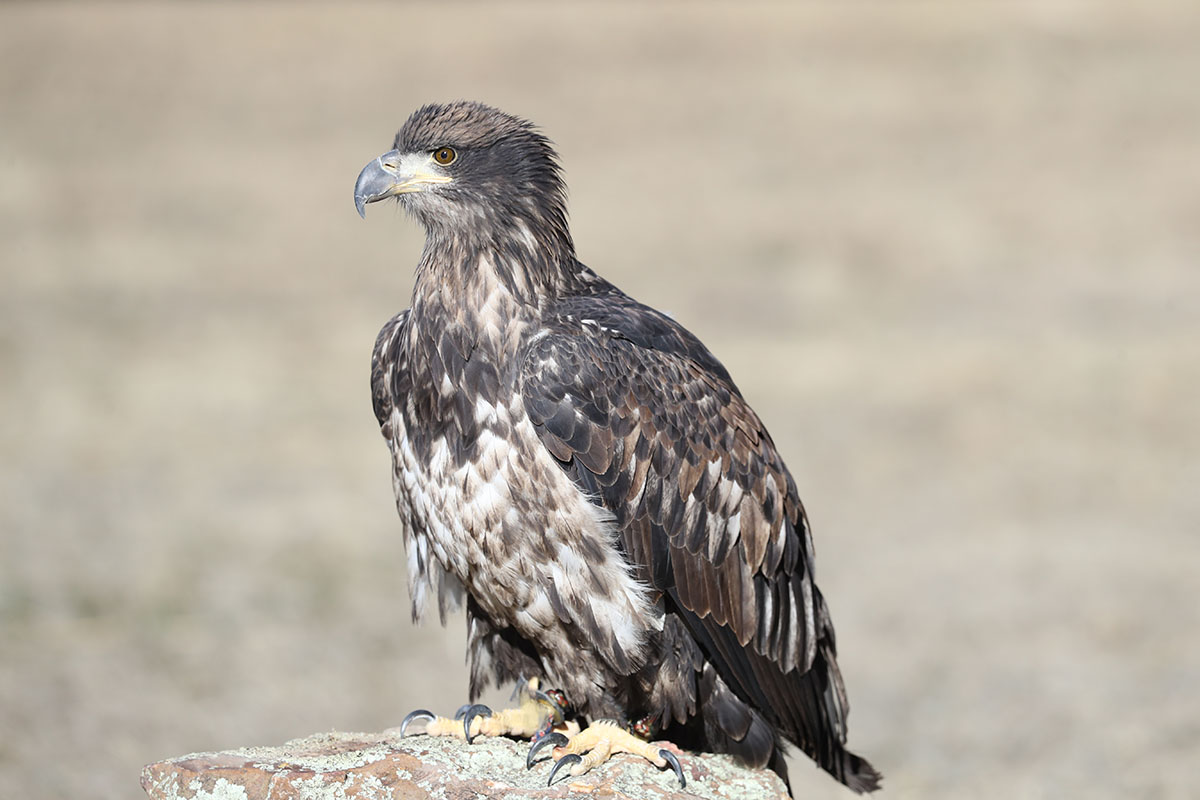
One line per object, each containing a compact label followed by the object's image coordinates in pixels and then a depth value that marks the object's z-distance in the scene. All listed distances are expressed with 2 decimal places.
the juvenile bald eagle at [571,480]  10.76
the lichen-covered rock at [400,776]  10.37
